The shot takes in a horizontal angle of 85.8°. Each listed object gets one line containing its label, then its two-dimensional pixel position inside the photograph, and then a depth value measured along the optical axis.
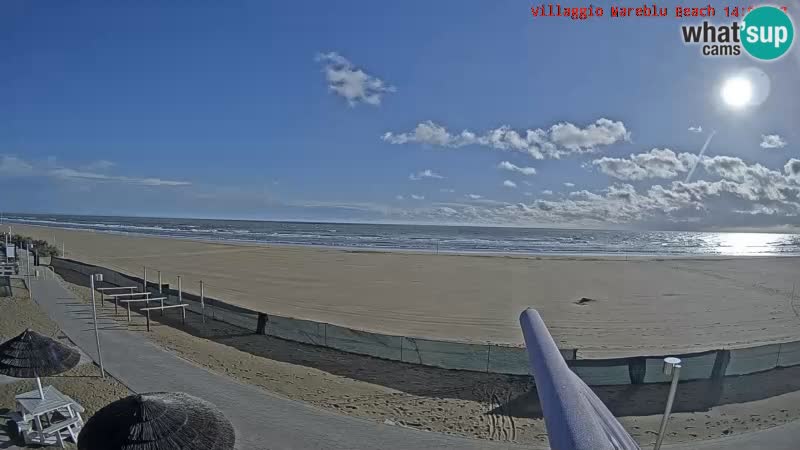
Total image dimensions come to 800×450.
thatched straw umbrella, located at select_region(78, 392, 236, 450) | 4.08
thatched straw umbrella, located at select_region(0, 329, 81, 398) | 6.32
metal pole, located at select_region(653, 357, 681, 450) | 3.94
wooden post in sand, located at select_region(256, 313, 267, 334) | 12.38
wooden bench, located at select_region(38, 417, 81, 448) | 6.35
